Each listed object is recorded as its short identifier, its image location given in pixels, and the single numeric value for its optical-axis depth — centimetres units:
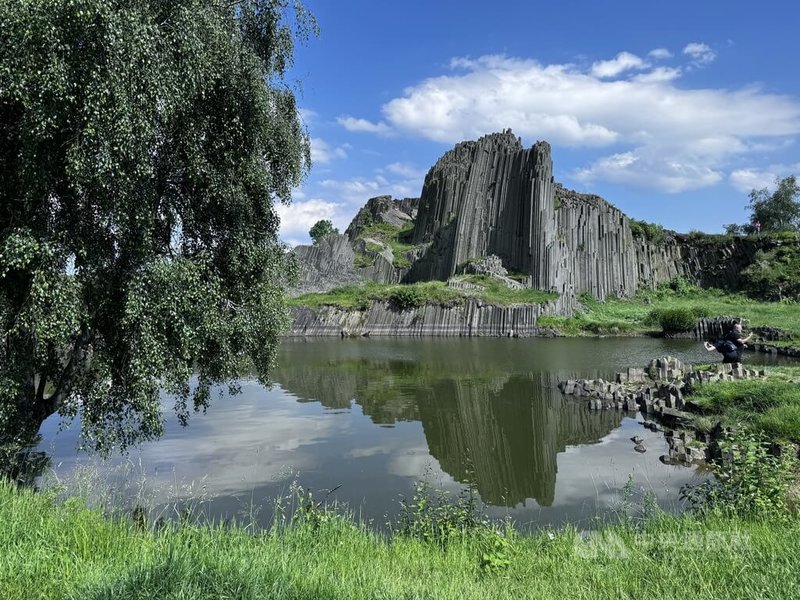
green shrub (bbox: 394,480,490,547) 931
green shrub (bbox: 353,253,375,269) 9425
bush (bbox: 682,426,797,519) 882
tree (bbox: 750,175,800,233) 8975
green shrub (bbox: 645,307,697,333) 5341
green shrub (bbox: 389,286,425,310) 6360
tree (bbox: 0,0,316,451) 878
